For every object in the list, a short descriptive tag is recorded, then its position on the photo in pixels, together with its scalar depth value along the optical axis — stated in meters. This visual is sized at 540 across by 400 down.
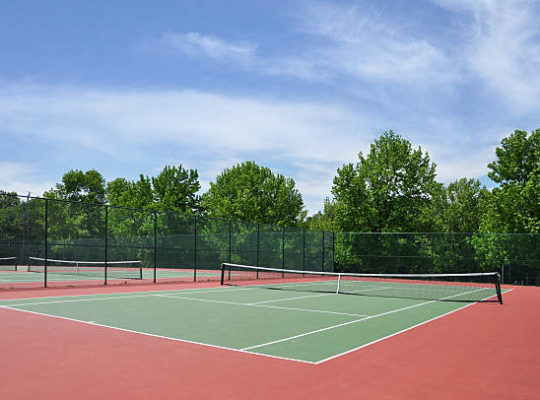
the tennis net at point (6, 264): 30.91
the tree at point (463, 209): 46.03
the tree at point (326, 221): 57.81
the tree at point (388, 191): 37.28
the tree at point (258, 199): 47.19
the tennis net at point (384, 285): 17.14
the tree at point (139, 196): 55.12
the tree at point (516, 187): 29.08
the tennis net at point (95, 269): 26.77
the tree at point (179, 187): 54.69
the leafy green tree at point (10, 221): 32.16
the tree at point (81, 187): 63.47
